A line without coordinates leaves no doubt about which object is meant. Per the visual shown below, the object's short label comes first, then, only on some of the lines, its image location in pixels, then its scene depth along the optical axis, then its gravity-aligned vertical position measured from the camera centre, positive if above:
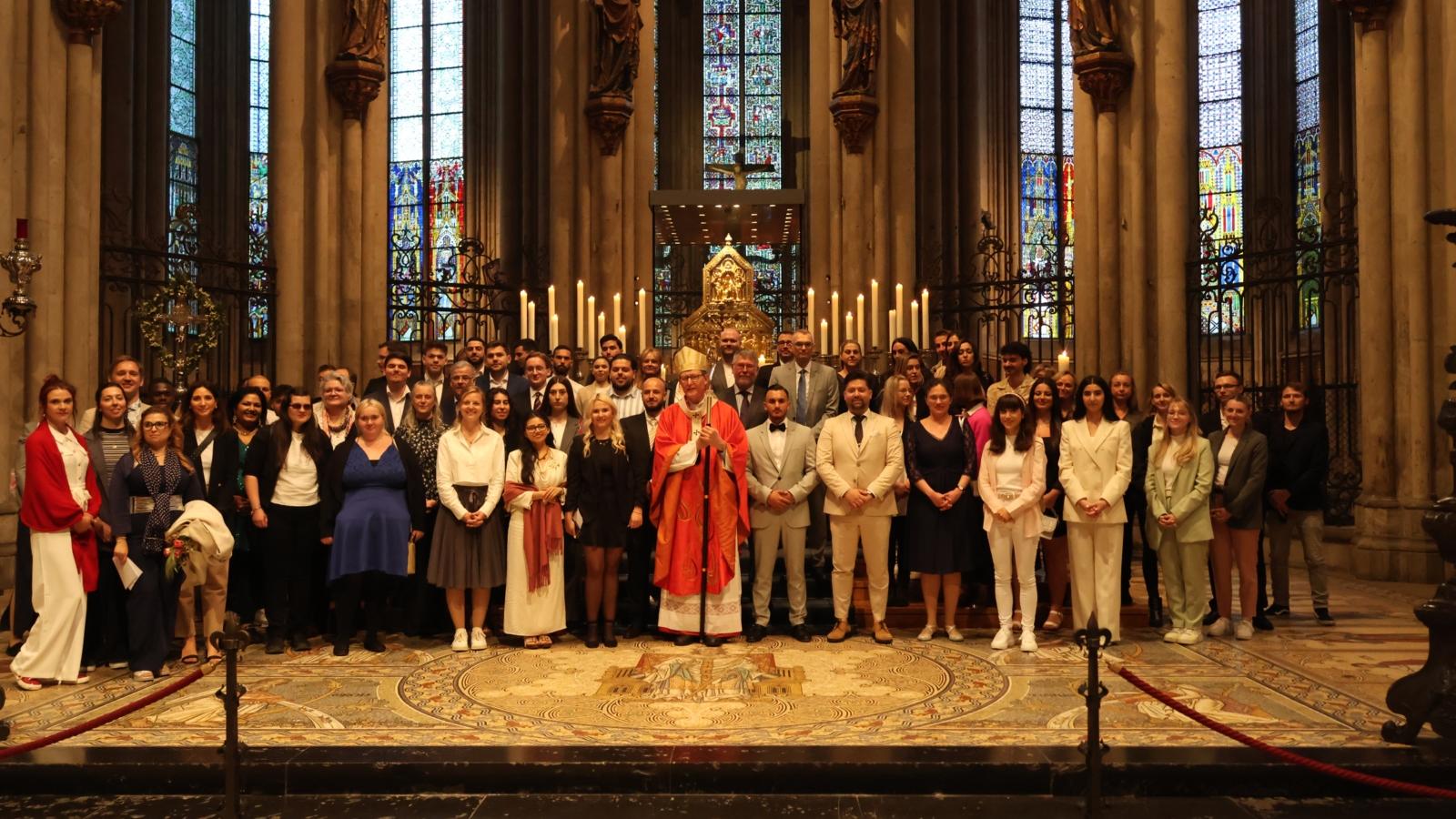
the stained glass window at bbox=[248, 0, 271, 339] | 22.39 +5.36
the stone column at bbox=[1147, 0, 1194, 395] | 13.47 +2.45
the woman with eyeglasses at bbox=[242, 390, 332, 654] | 8.56 -0.41
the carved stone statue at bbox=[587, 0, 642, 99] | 15.90 +4.51
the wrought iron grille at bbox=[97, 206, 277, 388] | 12.26 +1.40
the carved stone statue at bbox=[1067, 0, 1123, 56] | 13.88 +4.11
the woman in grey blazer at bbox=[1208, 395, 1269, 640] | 8.91 -0.47
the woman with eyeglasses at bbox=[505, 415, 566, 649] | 8.69 -0.77
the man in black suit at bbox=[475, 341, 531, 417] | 10.09 +0.44
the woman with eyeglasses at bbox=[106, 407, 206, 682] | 7.78 -0.47
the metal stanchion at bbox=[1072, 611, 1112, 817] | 5.28 -1.04
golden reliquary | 14.09 +1.27
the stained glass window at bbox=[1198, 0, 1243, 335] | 22.36 +5.25
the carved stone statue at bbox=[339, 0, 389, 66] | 13.93 +4.12
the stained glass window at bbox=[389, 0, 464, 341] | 23.22 +5.34
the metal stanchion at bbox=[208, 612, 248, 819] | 5.21 -1.00
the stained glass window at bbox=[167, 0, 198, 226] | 21.02 +5.04
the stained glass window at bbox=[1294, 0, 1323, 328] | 20.75 +4.87
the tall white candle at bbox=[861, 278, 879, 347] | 14.00 +1.28
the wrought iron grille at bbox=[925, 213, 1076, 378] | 14.73 +1.59
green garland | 12.19 +1.04
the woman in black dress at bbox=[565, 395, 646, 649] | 8.82 -0.41
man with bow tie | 9.11 -0.35
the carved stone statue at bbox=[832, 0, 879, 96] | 15.56 +4.45
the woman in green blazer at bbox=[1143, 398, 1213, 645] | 8.77 -0.49
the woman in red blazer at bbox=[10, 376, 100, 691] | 7.52 -0.64
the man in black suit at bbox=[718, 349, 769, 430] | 9.58 +0.31
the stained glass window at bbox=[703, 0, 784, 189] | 23.44 +6.04
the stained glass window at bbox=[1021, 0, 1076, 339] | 23.20 +5.33
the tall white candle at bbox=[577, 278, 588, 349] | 13.27 +1.21
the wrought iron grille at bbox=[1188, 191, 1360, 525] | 12.55 +1.38
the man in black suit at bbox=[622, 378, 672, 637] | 9.10 -0.24
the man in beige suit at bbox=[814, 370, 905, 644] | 8.92 -0.28
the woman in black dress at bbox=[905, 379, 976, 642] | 8.88 -0.40
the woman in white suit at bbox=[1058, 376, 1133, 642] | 8.64 -0.41
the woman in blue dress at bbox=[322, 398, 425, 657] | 8.48 -0.48
